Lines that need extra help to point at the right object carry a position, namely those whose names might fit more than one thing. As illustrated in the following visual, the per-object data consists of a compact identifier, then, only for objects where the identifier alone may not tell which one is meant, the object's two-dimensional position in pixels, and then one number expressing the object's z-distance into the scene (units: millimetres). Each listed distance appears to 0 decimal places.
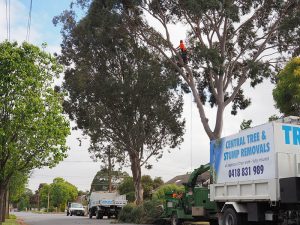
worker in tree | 27955
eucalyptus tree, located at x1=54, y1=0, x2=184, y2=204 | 32844
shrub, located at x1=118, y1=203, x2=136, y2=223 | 31816
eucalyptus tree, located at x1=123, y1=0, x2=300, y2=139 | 27359
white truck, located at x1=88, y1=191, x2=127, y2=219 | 43028
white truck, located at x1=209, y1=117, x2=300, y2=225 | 13555
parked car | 58750
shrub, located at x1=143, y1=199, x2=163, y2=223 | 28078
